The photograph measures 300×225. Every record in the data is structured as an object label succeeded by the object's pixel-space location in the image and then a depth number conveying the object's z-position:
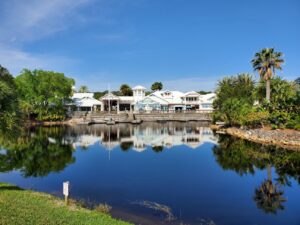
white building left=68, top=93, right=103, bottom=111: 80.38
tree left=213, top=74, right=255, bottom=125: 44.06
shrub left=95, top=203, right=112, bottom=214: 12.82
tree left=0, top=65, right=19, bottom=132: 11.98
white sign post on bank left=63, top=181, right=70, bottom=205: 12.37
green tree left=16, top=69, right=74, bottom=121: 64.94
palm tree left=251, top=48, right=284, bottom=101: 43.47
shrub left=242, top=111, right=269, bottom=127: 38.88
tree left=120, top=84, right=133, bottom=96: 104.16
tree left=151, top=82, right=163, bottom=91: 120.15
